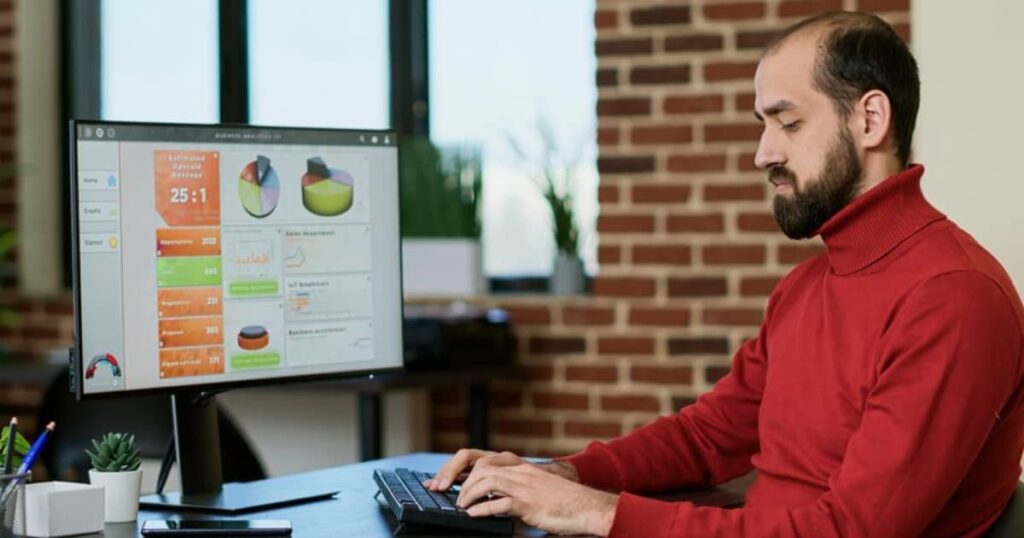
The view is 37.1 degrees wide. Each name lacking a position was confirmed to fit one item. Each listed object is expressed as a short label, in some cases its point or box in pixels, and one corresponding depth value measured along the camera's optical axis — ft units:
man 5.51
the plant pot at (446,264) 13.82
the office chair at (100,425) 10.12
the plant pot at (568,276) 13.43
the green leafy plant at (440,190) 13.87
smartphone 5.96
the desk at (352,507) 6.12
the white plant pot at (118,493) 6.29
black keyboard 5.89
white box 5.93
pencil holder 5.67
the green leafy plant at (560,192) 13.47
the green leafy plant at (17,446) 5.95
